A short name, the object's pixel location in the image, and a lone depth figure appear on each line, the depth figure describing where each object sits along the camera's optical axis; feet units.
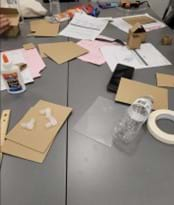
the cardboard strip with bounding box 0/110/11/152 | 2.39
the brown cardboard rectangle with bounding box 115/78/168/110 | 2.84
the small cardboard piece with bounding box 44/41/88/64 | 3.67
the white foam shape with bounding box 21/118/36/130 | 2.48
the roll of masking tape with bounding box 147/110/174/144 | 2.39
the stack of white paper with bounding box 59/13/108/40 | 4.42
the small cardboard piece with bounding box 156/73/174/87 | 3.18
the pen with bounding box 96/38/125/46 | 4.20
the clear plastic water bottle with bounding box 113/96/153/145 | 2.45
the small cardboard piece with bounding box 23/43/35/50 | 3.94
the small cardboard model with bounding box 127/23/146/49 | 3.91
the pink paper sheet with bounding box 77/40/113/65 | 3.68
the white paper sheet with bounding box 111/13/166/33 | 4.72
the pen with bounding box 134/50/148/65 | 3.68
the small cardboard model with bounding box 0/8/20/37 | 4.22
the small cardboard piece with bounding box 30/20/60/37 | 4.42
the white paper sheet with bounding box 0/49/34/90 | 3.21
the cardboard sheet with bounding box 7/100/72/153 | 2.32
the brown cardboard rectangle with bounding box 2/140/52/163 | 2.23
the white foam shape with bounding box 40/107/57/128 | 2.51
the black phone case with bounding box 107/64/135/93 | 3.08
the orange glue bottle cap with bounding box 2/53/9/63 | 2.68
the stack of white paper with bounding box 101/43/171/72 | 3.63
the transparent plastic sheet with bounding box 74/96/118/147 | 2.47
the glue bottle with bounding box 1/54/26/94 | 2.65
